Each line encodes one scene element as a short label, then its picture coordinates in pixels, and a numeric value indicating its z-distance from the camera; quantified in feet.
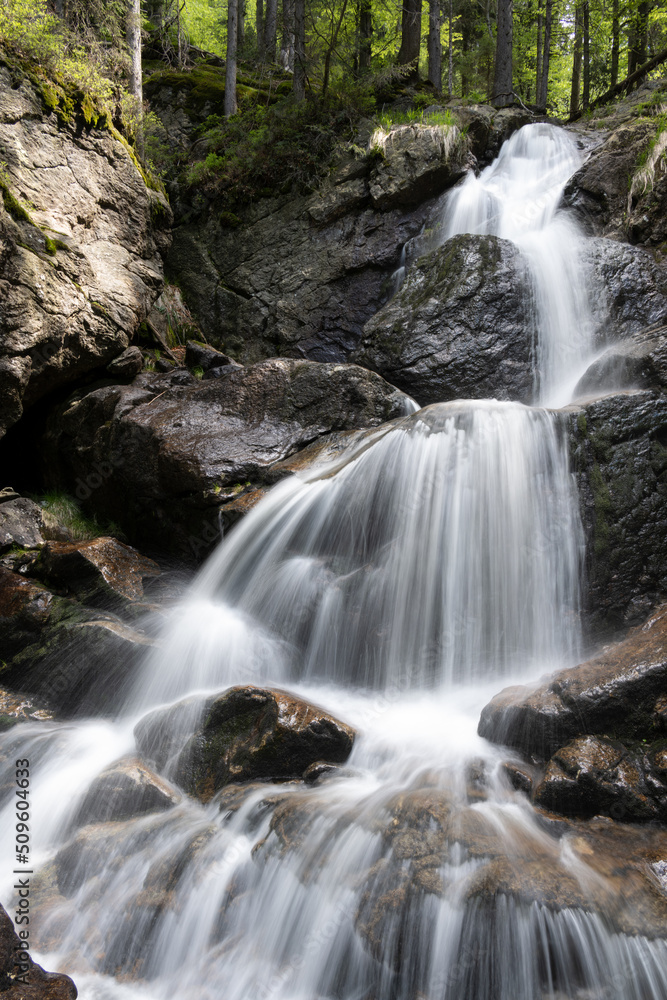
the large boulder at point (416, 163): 33.42
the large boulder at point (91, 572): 18.94
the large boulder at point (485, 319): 24.61
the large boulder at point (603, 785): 9.86
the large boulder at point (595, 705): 10.93
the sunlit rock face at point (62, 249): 21.45
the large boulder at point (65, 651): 16.07
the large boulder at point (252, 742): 12.29
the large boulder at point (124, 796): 12.12
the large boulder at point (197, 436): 21.80
